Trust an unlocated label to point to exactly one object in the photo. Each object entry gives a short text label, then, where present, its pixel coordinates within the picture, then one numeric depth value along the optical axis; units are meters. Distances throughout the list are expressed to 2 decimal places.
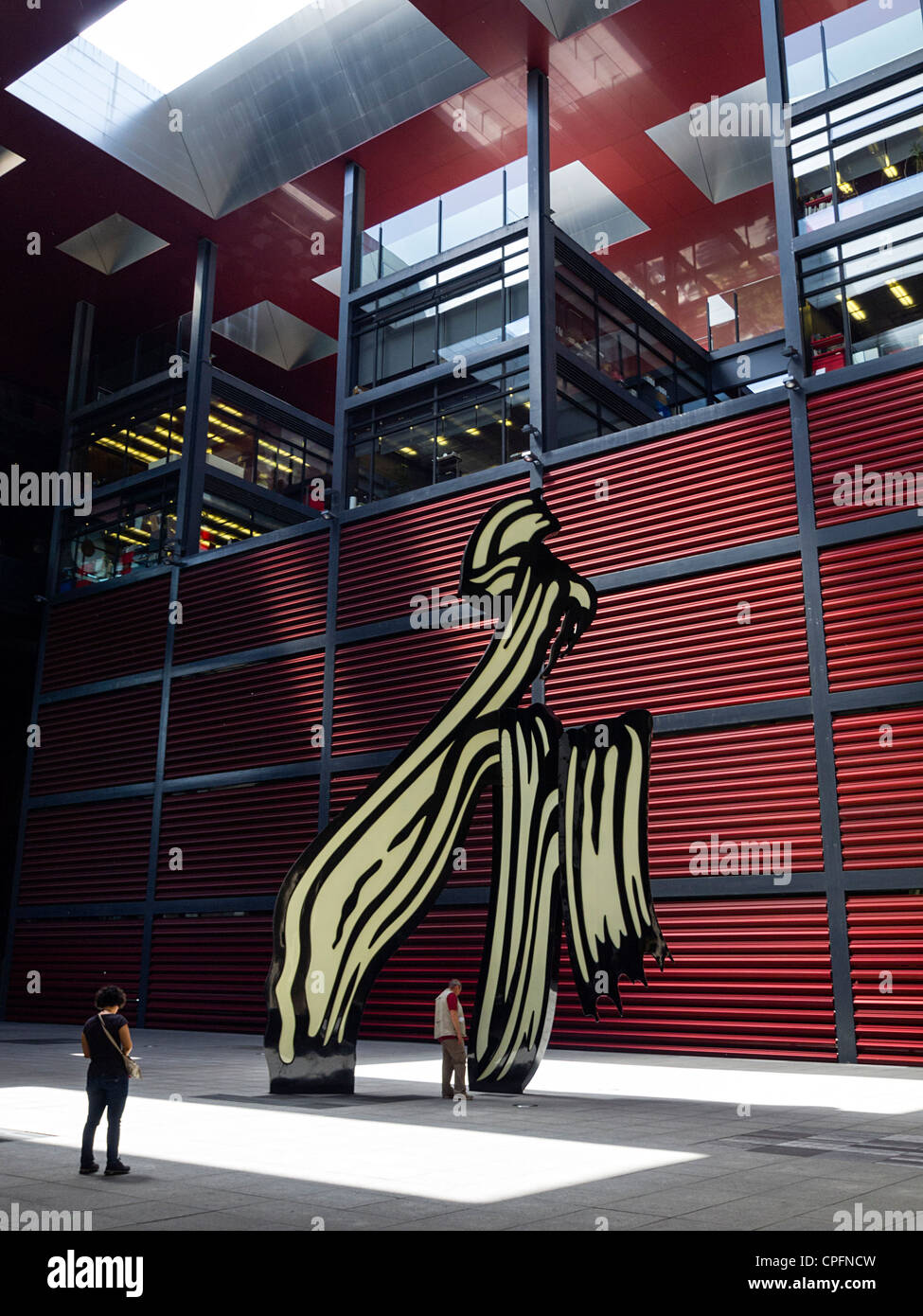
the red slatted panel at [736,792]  18.41
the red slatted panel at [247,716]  26.03
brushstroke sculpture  12.15
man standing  12.03
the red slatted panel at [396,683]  23.44
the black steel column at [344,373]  25.72
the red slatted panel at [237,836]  25.52
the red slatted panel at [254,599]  26.72
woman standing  7.72
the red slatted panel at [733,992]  17.78
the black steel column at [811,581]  17.45
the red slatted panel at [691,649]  19.28
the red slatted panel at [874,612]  17.91
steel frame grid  17.73
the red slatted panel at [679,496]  19.92
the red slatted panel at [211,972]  25.44
